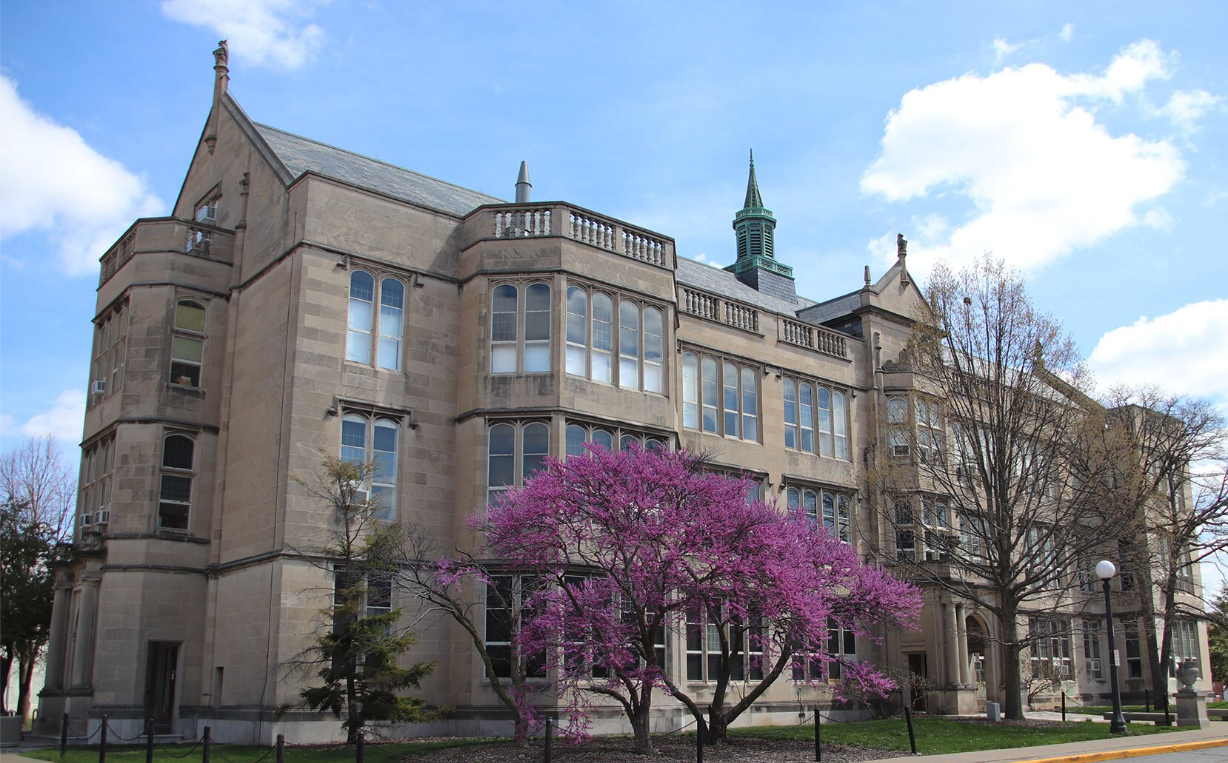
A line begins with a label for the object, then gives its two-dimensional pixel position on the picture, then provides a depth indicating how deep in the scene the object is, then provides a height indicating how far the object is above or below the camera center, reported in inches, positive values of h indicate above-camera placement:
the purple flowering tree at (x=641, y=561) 800.9 +47.4
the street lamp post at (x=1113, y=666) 1057.5 -35.6
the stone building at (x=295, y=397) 1028.5 +224.6
